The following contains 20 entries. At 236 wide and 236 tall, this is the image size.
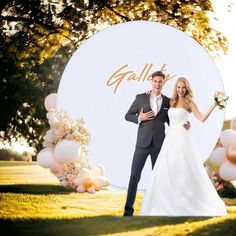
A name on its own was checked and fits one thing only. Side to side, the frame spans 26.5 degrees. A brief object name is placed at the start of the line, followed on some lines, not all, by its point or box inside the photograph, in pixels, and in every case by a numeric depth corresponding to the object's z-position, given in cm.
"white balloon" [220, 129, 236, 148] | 943
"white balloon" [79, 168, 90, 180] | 933
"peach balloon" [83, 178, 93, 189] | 934
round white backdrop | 909
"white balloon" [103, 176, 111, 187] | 931
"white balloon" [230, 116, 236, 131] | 962
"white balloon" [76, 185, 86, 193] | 935
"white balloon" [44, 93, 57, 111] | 995
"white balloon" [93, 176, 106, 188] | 926
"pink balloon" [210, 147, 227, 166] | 952
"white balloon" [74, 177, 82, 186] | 934
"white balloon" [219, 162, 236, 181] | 941
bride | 730
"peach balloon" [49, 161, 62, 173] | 944
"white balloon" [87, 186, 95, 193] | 934
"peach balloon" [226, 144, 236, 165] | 927
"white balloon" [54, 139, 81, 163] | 916
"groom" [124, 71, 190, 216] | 748
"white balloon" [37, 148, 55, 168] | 940
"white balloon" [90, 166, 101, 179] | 927
